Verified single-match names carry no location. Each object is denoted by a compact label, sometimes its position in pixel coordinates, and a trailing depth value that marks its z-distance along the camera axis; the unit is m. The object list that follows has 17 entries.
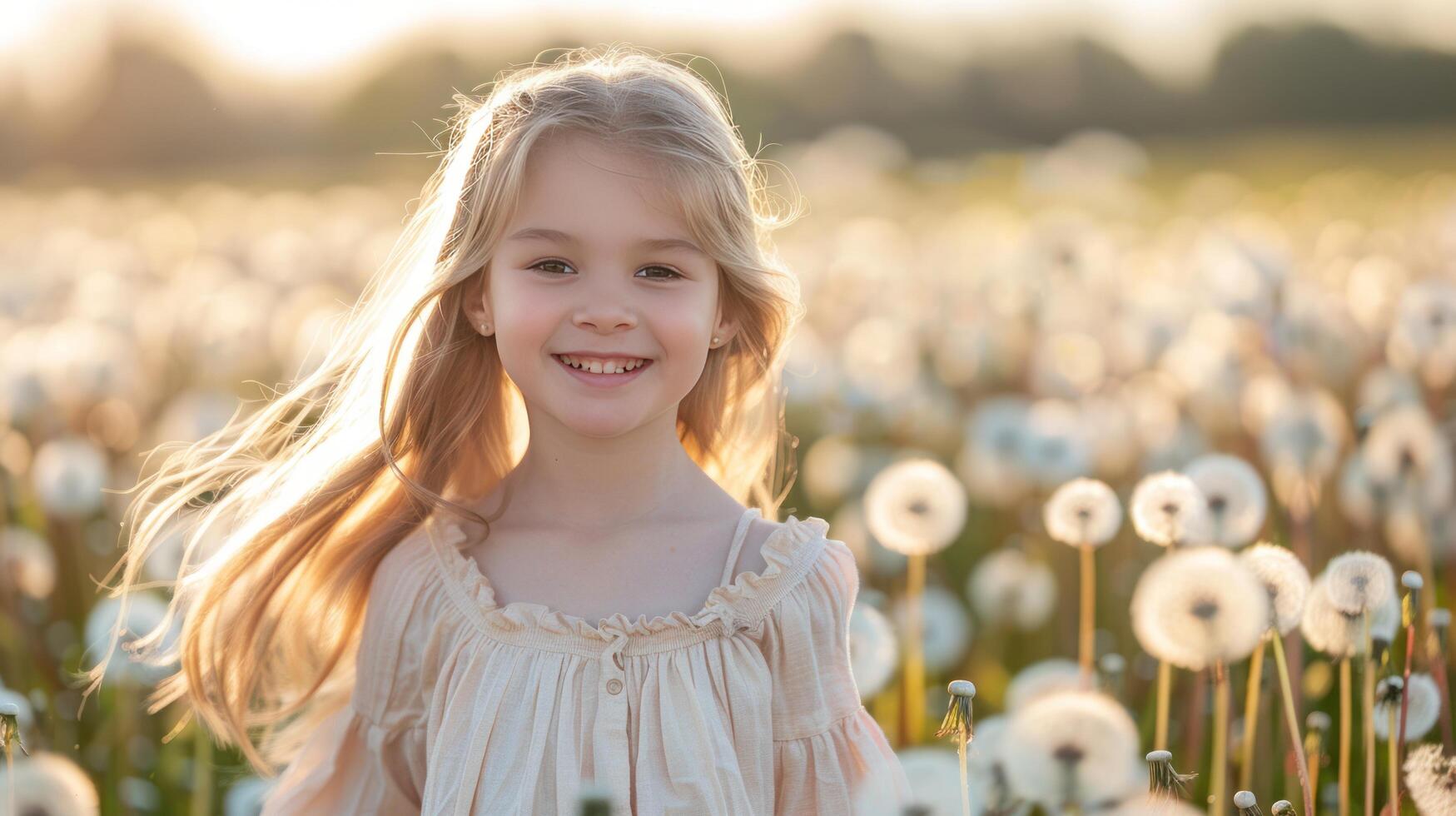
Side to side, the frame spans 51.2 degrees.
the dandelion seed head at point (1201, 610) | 2.21
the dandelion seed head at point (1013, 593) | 3.57
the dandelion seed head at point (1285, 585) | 2.21
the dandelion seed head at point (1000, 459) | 4.19
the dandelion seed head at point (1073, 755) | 1.90
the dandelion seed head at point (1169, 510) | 2.46
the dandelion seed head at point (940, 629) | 3.46
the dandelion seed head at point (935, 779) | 1.93
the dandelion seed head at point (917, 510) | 2.83
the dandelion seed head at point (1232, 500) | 2.73
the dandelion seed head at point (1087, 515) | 2.63
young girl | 2.21
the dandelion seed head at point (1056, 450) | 4.01
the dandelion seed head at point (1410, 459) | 3.14
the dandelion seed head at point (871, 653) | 2.79
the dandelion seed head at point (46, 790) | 2.07
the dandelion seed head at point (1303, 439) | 3.31
